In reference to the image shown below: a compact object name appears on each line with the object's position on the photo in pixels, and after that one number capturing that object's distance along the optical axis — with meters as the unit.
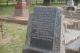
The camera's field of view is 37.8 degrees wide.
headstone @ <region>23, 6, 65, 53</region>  2.87
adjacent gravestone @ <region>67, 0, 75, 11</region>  9.58
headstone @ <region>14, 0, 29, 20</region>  7.96
